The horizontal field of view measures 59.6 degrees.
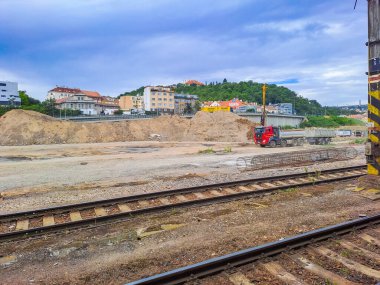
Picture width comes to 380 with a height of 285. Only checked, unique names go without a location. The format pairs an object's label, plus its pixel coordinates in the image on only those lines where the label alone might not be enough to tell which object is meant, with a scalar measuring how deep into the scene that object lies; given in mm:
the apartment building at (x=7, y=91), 115112
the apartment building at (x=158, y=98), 141500
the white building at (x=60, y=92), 147750
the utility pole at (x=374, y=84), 9500
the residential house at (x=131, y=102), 154538
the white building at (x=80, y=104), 116000
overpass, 90938
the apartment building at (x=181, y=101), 148000
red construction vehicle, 41156
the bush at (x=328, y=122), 116375
